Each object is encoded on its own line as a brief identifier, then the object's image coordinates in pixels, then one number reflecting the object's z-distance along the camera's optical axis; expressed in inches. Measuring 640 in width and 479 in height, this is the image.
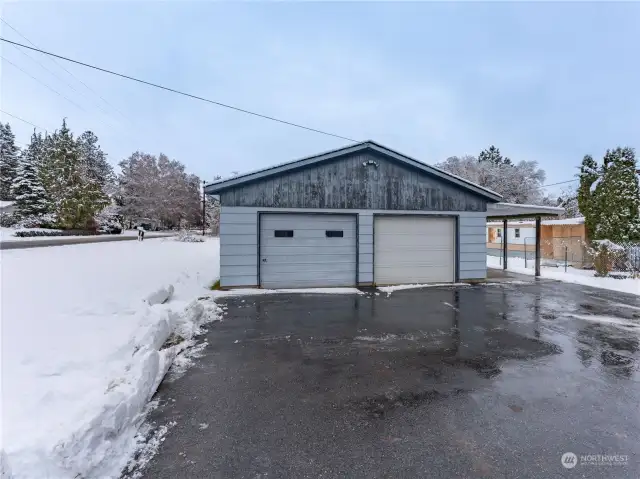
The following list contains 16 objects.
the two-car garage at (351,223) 346.3
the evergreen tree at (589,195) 520.7
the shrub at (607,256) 423.2
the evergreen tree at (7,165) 1435.8
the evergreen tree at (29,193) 1202.6
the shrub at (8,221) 1194.0
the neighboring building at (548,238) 634.8
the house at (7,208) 1262.7
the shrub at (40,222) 1152.8
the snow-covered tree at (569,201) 1172.6
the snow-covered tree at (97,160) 1906.3
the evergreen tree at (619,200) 485.1
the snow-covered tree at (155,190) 1774.1
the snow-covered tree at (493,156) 1590.6
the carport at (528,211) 411.2
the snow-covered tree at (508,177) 1279.5
